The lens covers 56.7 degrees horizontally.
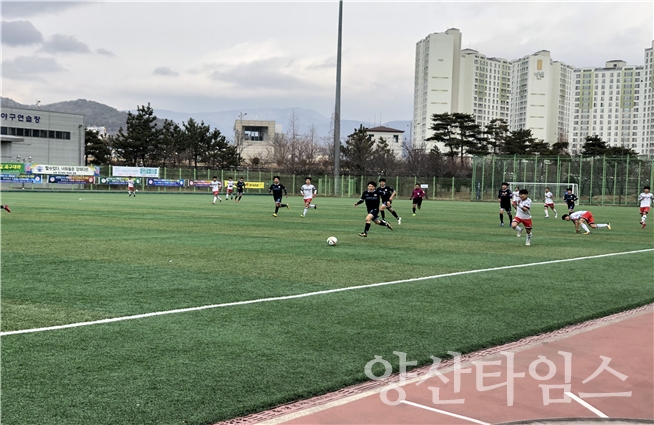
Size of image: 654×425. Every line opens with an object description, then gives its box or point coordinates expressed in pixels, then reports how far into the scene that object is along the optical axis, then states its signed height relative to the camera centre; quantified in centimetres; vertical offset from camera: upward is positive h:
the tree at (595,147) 7931 +524
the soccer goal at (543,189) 5750 -36
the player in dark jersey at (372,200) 1998 -62
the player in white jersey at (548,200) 3129 -75
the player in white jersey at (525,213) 1759 -82
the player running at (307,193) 2808 -62
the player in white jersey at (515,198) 2775 -63
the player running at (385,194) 2267 -46
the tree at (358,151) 8475 +431
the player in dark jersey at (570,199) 2975 -64
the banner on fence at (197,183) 6750 -67
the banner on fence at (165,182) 6594 -64
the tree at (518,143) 8119 +565
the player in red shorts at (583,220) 2189 -121
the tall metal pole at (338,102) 4956 +684
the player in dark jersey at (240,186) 4319 -60
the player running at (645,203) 2636 -66
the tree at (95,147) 8750 +404
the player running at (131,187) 4936 -98
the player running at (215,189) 4097 -77
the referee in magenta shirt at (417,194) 3241 -62
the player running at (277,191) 2748 -54
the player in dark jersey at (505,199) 2447 -58
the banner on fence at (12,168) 5741 +45
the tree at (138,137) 8394 +533
